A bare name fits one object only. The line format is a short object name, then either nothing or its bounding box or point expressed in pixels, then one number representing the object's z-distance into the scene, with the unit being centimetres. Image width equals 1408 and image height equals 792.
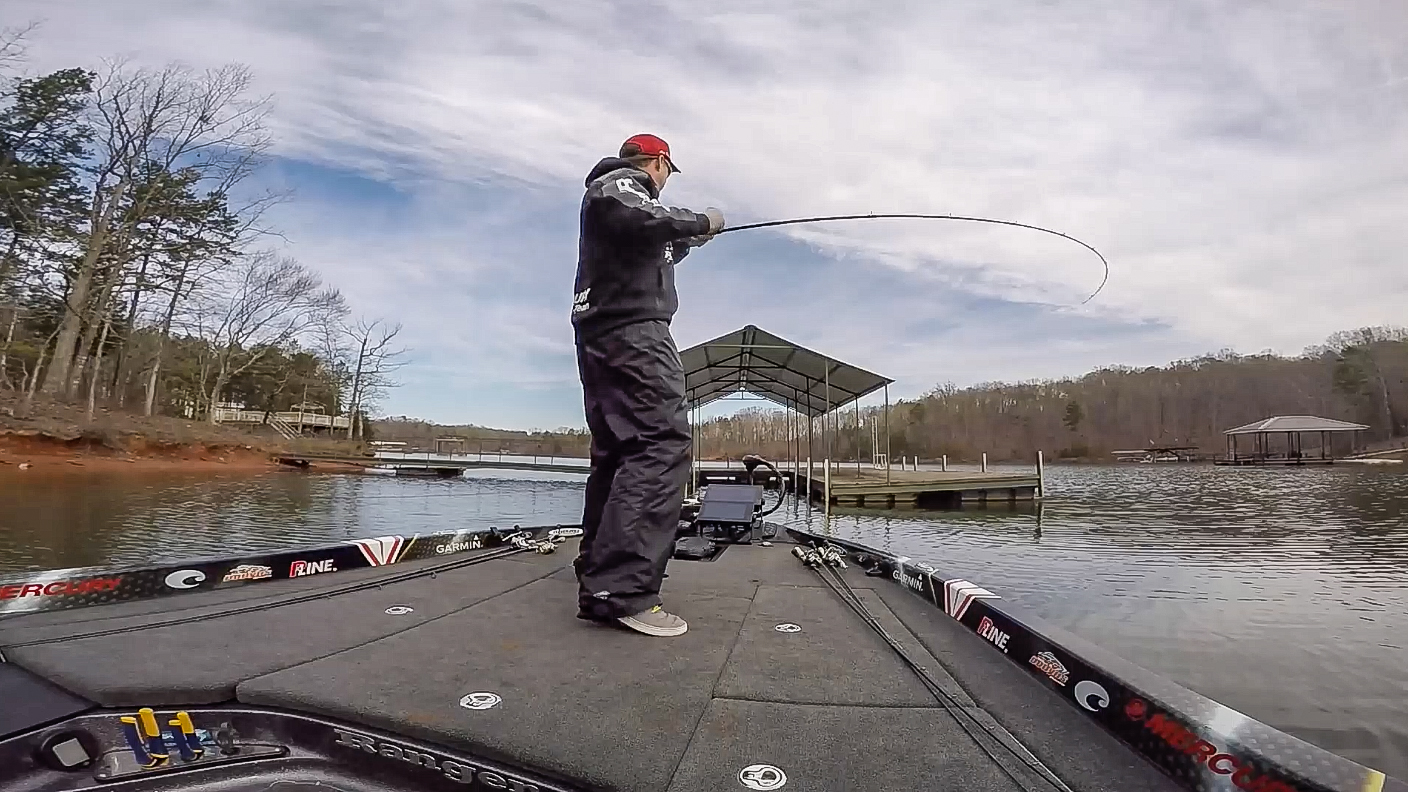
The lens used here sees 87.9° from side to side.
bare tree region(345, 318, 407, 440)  4531
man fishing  227
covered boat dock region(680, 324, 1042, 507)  1470
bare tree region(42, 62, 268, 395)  2372
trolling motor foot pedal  393
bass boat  124
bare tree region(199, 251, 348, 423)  3610
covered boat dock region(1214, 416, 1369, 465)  4291
